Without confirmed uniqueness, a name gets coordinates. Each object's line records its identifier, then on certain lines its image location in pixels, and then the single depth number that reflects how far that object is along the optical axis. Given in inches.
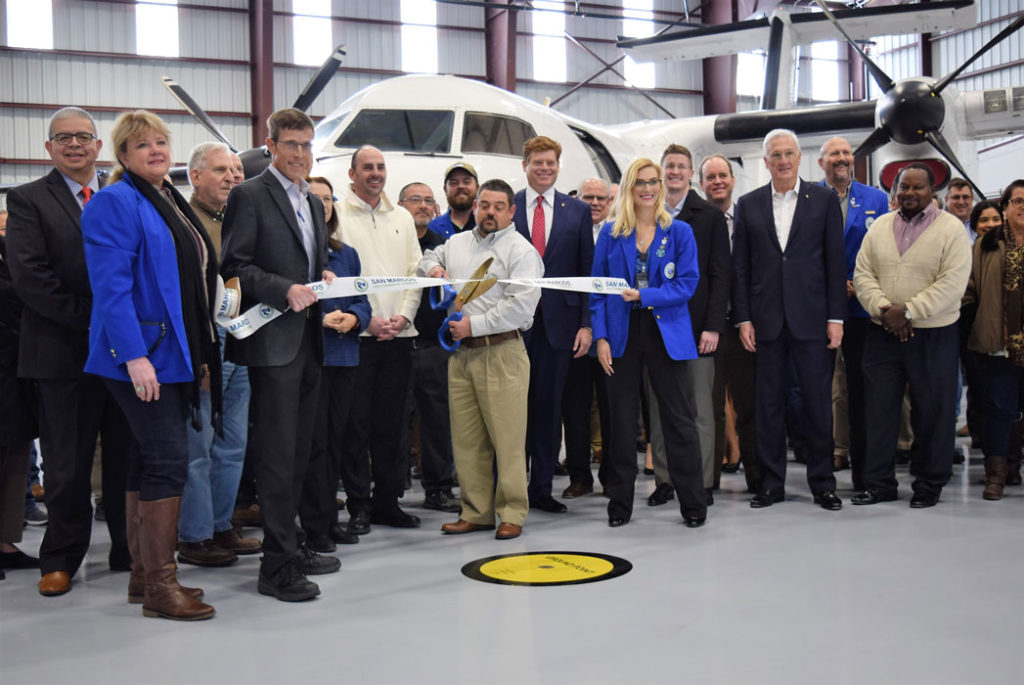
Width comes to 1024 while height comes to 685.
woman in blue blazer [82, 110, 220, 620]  121.6
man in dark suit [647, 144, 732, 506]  191.9
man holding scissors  170.4
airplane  302.8
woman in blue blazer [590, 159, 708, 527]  178.5
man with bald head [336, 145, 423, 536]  178.4
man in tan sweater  191.5
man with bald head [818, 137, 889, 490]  210.1
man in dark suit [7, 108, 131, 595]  140.3
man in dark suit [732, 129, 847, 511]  194.2
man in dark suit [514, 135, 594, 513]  194.7
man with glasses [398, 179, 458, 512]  201.3
